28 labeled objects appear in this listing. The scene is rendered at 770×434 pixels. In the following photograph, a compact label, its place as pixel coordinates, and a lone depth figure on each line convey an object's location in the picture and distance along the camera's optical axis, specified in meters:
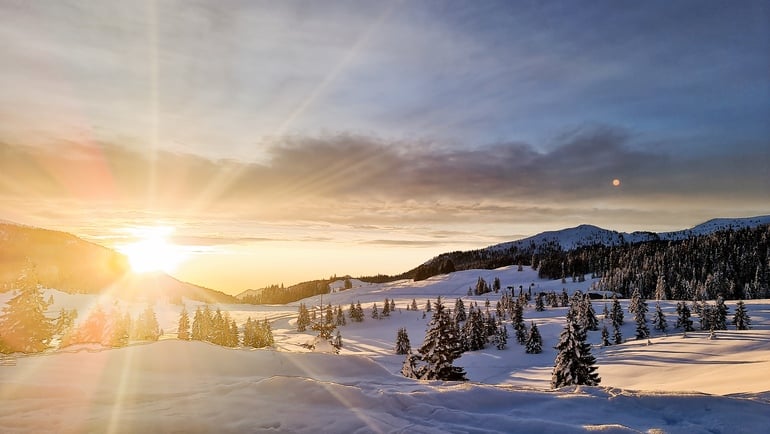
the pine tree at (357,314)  144.88
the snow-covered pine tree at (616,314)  92.32
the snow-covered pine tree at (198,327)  76.46
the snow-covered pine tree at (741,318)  77.62
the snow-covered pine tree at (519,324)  90.67
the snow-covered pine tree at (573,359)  28.36
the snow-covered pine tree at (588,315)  91.31
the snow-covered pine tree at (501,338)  87.94
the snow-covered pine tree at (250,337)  69.19
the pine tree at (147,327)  72.47
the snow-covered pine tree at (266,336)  71.31
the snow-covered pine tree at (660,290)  133.88
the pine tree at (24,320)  30.09
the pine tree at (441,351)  26.75
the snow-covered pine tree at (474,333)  91.69
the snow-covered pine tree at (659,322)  89.62
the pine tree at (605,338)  78.44
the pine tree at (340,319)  140.88
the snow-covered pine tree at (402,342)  87.00
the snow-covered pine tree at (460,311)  106.94
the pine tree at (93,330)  52.16
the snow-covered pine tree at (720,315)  80.45
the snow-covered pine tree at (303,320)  132.50
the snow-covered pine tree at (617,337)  81.44
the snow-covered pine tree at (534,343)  80.44
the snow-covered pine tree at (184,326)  80.62
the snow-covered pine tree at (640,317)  83.06
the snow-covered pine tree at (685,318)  86.88
